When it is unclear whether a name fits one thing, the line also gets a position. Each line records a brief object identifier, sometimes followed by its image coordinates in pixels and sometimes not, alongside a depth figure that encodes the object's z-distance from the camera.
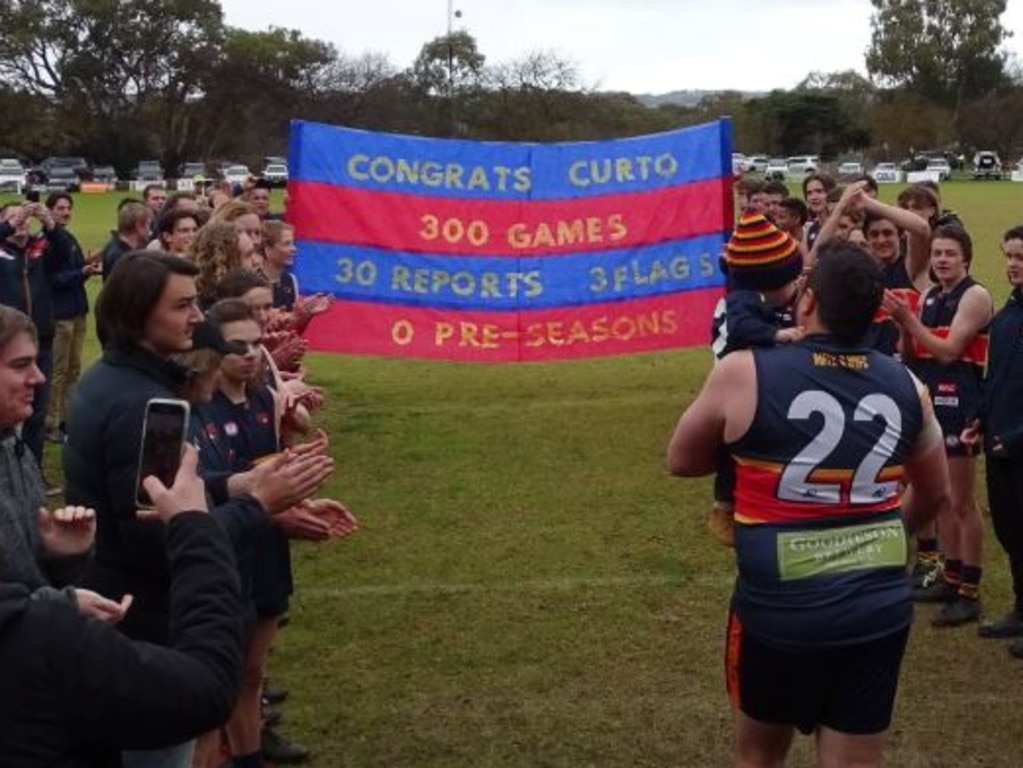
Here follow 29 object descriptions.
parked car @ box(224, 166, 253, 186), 61.66
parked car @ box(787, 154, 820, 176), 74.81
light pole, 78.38
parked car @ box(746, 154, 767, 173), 75.50
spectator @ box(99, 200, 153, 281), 9.84
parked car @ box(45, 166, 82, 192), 61.69
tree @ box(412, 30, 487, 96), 82.88
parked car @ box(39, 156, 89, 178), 68.94
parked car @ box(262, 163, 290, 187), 63.38
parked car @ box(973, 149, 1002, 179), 70.06
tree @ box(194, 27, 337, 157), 79.38
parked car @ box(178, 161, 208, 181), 71.06
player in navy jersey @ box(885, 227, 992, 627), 6.21
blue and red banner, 9.37
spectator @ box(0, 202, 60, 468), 9.39
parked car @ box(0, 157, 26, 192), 56.41
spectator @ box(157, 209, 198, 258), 7.41
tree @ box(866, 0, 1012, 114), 95.69
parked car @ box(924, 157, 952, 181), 70.29
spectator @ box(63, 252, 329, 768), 3.31
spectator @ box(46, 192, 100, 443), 10.52
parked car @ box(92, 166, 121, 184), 68.25
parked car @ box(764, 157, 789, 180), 73.78
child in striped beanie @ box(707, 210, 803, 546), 4.12
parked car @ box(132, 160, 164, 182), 71.12
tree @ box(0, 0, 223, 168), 77.94
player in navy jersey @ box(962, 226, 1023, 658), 5.94
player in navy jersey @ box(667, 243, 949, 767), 3.33
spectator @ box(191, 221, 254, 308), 5.18
